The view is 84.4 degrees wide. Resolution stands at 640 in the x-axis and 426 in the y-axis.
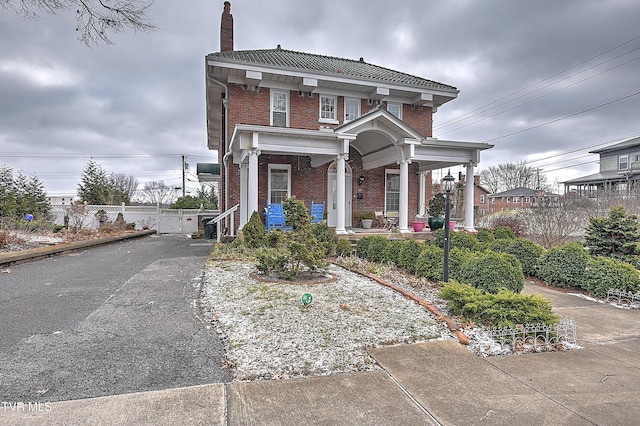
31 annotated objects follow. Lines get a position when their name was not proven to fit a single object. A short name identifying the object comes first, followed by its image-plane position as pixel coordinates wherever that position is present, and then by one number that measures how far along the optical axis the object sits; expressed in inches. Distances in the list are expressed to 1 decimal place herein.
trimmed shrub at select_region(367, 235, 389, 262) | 336.2
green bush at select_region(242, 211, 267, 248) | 366.3
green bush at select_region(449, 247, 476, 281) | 229.5
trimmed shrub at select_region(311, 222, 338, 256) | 346.1
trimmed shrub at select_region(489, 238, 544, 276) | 303.7
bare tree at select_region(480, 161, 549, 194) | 2155.5
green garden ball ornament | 184.4
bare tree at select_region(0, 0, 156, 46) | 237.1
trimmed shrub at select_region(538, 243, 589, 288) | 268.5
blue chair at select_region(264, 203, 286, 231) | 440.5
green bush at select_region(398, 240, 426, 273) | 291.4
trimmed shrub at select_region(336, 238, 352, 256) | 362.3
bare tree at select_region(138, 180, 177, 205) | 2092.8
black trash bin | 626.8
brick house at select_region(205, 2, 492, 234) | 423.2
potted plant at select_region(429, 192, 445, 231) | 487.8
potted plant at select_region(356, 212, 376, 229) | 531.2
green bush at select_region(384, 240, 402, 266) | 313.0
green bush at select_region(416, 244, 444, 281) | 257.1
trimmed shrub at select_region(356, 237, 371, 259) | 362.1
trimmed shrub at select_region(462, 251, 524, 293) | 203.8
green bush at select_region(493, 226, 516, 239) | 405.4
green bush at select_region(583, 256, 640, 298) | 240.8
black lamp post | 231.9
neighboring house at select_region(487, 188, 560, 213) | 1910.7
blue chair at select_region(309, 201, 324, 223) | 476.7
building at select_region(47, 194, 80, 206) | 1360.0
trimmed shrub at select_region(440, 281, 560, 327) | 162.9
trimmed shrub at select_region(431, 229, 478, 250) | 315.6
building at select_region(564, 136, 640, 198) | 1198.3
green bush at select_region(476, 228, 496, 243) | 371.7
